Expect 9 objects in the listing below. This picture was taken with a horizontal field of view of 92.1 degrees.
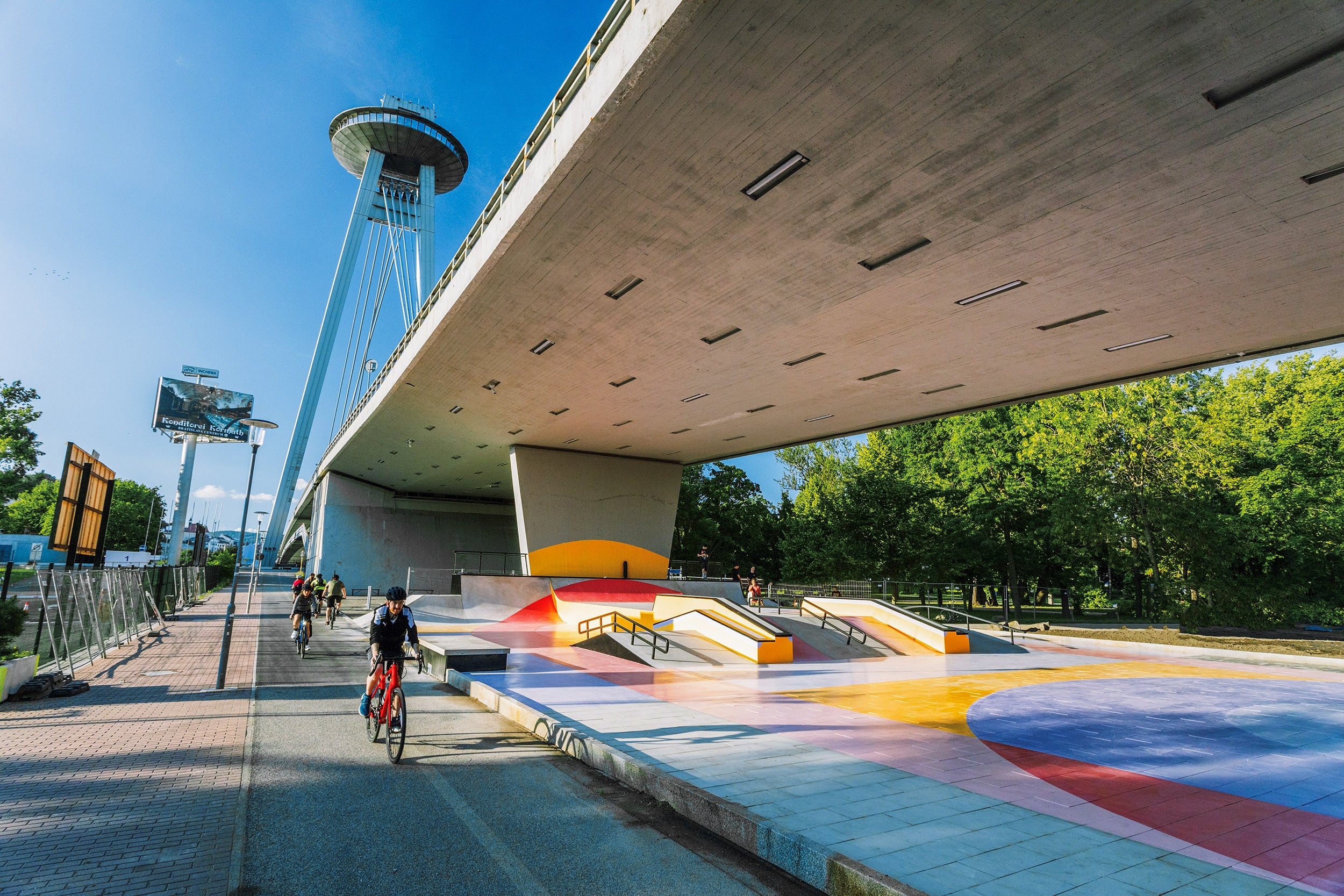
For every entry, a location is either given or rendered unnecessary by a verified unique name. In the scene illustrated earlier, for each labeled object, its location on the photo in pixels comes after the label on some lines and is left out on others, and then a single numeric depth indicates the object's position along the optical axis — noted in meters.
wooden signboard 14.65
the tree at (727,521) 48.88
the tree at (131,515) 87.38
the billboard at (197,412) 68.25
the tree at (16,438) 36.75
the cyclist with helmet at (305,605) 14.05
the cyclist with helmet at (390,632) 6.84
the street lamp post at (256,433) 13.06
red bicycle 6.25
